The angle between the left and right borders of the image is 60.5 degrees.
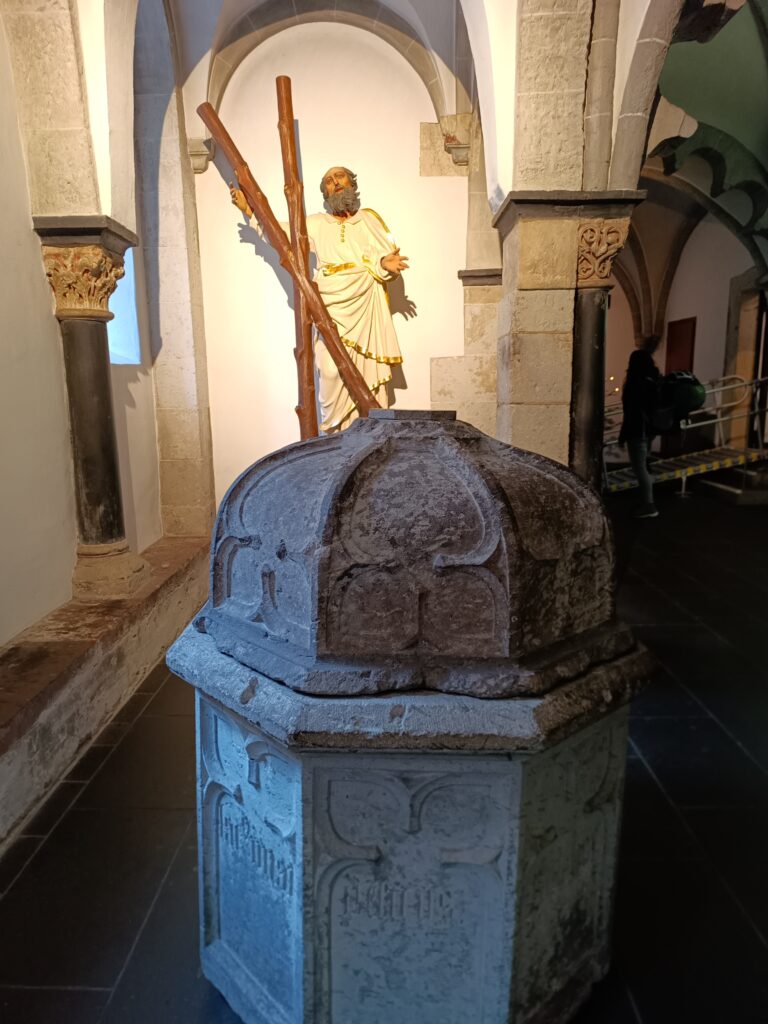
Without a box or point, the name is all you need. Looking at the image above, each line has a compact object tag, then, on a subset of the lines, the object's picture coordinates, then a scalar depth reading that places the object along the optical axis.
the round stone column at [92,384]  2.86
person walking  6.47
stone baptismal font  1.13
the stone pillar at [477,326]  4.78
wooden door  10.45
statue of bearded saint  4.44
